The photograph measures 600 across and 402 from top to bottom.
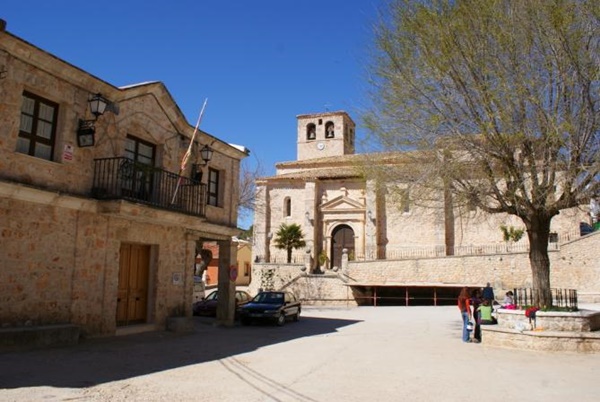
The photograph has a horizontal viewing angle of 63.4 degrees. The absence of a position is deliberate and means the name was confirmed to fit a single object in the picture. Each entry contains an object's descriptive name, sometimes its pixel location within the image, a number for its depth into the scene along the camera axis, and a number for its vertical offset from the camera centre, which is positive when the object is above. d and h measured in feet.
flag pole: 44.71 +10.44
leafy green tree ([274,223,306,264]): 122.72 +8.68
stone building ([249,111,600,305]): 94.48 +6.64
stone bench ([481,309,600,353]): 36.73 -4.34
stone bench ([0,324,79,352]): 29.68 -4.30
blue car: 57.82 -4.43
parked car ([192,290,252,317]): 69.21 -4.84
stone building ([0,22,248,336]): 31.86 +5.31
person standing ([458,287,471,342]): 42.96 -3.05
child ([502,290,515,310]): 53.53 -2.62
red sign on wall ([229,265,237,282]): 55.78 -0.11
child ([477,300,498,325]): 43.31 -3.51
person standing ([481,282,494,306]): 53.37 -2.00
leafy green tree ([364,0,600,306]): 36.55 +13.73
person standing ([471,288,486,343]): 43.52 -4.11
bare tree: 113.67 +19.83
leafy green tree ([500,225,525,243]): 102.06 +8.57
